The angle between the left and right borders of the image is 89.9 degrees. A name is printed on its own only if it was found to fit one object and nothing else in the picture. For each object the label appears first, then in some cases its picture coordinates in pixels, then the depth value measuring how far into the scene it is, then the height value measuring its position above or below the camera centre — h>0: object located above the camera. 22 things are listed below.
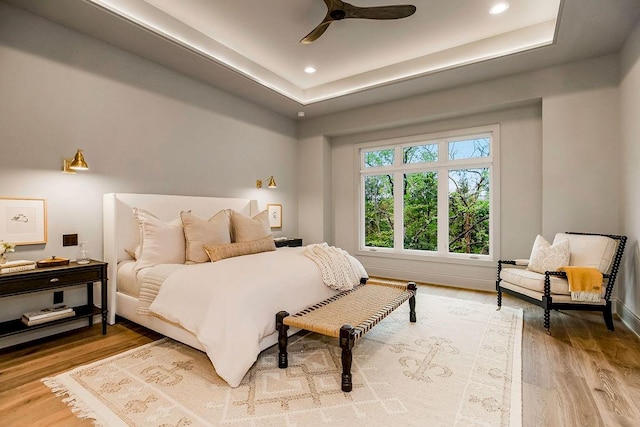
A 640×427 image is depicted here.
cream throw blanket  3.18 -0.56
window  5.01 +0.32
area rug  1.87 -1.18
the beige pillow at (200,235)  3.37 -0.23
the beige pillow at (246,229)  3.93 -0.19
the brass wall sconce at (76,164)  3.07 +0.50
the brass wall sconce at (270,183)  5.48 +0.52
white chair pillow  3.48 -0.50
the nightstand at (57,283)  2.57 -0.59
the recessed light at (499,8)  3.31 +2.15
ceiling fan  2.86 +1.84
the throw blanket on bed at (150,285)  2.84 -0.64
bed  2.23 -0.63
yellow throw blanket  3.07 -0.70
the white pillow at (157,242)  3.25 -0.29
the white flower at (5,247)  2.66 -0.27
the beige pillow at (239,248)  3.38 -0.39
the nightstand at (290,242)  5.47 -0.51
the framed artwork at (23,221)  2.84 -0.05
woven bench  2.15 -0.81
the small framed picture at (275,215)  5.76 -0.03
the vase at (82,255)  3.14 -0.40
